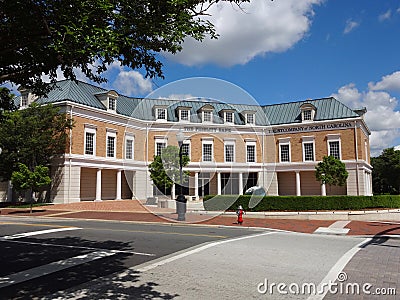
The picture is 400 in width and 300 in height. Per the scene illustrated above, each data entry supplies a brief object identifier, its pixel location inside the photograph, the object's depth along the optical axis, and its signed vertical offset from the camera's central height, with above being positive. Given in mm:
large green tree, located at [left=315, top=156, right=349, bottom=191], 34312 +1917
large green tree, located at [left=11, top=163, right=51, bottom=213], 27906 +1185
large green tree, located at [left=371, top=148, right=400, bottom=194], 60562 +3451
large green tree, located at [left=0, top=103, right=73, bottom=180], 30797 +4840
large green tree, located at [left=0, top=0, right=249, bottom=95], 4887 +2502
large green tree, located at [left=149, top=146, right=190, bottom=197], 20562 +1705
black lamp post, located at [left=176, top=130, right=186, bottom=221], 19219 -734
